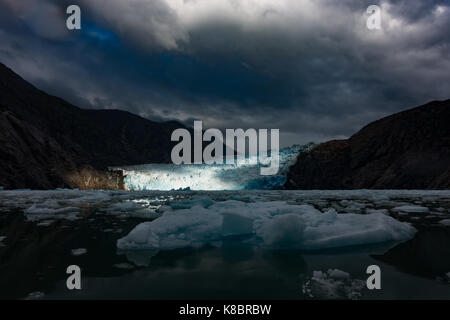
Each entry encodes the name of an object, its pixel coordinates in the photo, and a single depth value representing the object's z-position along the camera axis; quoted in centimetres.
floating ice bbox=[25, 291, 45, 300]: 252
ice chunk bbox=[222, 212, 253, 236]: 543
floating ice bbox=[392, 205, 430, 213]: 957
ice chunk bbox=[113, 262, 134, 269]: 344
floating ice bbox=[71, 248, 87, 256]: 401
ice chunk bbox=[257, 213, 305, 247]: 462
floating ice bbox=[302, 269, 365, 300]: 256
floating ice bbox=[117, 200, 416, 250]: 459
